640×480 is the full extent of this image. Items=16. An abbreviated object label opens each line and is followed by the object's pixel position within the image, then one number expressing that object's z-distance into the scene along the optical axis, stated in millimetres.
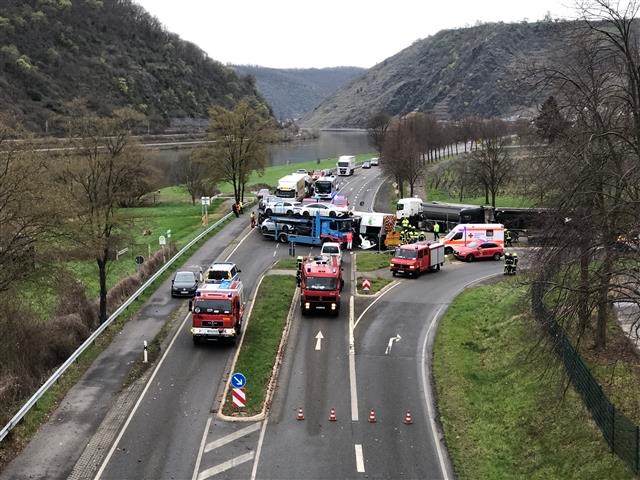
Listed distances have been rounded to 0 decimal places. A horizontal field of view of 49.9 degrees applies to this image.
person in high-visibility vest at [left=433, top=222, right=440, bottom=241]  52381
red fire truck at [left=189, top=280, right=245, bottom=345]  29875
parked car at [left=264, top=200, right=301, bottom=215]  52691
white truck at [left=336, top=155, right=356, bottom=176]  103750
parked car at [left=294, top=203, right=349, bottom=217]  50219
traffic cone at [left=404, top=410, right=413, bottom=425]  23344
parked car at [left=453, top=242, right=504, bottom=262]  48281
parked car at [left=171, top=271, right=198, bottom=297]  38344
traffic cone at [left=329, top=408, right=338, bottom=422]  23503
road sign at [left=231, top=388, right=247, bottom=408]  24000
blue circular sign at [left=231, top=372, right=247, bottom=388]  23438
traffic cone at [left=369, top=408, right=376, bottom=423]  23375
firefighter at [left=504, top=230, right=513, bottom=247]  51969
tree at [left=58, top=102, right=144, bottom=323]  32469
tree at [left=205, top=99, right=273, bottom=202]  66562
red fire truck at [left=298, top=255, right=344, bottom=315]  34500
